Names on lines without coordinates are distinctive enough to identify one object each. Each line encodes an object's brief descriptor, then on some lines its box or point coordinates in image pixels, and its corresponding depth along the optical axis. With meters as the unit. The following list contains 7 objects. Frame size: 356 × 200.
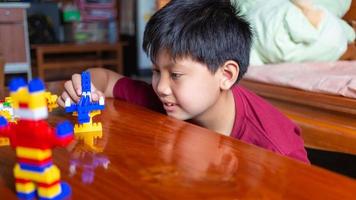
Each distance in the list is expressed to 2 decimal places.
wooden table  0.42
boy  0.76
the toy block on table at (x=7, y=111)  0.67
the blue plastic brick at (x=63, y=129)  0.35
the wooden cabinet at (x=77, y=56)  3.35
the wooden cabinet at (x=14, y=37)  3.14
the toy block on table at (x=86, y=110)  0.63
